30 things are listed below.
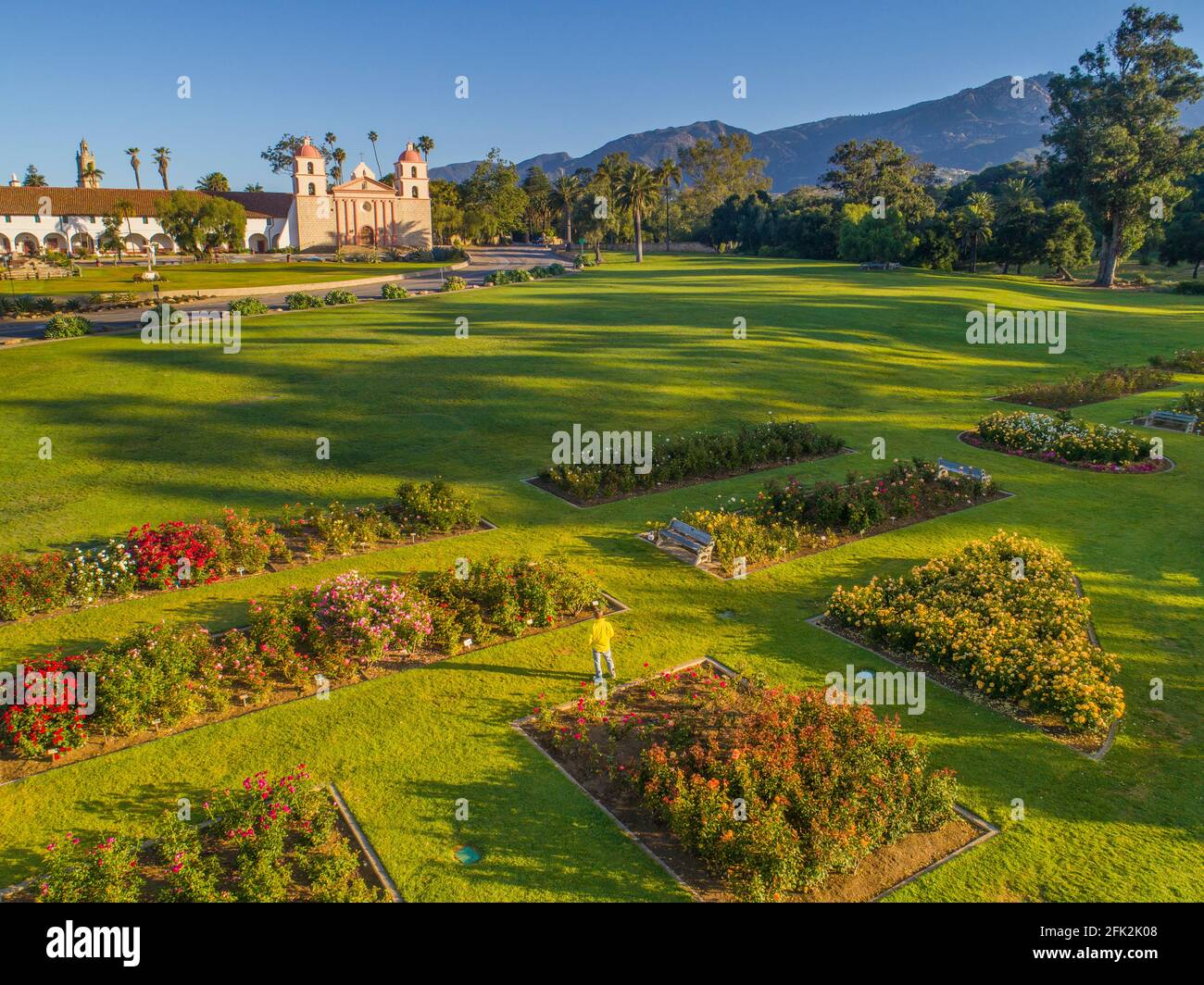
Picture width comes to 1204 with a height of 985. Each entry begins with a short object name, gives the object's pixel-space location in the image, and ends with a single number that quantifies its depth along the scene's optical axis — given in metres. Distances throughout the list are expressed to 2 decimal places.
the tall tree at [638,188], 92.00
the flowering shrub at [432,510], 16.45
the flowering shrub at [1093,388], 28.14
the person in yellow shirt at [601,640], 10.91
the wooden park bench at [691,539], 15.06
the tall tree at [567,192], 117.31
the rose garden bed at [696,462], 18.69
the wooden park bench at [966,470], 18.83
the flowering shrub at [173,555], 13.90
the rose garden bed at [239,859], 7.16
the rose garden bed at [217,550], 13.20
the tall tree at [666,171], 96.88
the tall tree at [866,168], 105.00
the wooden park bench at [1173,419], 24.23
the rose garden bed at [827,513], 15.27
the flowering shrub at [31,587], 12.82
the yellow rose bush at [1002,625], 10.31
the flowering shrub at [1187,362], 34.05
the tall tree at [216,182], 133.25
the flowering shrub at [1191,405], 25.22
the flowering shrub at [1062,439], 20.83
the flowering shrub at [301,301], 47.38
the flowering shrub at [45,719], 9.48
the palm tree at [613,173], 96.25
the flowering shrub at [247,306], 44.56
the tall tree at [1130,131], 61.59
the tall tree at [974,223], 75.94
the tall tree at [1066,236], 71.69
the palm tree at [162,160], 136.75
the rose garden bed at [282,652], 9.75
